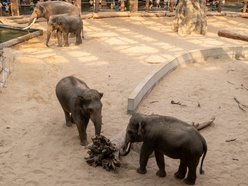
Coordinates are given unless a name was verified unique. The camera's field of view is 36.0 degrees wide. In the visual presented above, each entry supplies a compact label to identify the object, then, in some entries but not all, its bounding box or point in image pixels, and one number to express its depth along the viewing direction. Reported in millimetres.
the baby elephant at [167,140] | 4965
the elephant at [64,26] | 12305
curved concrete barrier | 7781
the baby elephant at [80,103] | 5797
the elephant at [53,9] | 14016
